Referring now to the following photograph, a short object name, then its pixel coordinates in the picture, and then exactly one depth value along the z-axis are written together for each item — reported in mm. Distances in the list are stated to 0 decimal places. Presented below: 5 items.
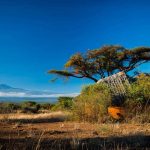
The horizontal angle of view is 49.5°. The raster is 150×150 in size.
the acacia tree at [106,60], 13722
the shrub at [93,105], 5658
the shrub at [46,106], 14288
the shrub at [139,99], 5482
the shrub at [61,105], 9786
